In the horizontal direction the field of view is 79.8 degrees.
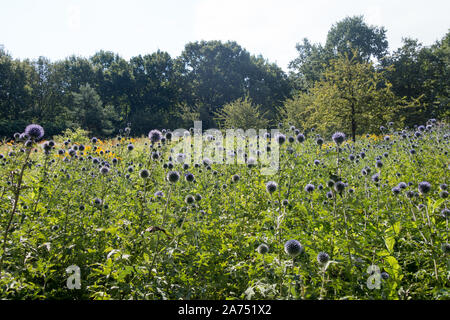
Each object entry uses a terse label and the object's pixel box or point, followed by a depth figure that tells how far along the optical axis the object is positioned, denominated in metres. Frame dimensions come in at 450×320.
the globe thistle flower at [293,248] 1.83
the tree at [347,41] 42.00
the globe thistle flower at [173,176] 2.65
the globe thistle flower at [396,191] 3.29
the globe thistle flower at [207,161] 5.32
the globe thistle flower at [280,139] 4.20
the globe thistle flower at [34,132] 2.34
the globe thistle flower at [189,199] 2.69
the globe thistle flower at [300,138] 5.04
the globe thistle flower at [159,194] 3.47
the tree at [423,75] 33.19
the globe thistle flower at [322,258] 1.87
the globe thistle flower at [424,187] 2.89
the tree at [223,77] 45.97
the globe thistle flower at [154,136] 3.46
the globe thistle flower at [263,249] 2.07
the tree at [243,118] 19.84
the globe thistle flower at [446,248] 2.00
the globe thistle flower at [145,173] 2.72
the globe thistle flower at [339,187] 2.22
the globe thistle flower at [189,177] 3.49
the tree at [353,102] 18.20
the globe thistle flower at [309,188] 3.41
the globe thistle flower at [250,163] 4.74
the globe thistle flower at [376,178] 3.72
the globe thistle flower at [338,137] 3.47
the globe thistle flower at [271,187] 2.80
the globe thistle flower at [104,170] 3.42
